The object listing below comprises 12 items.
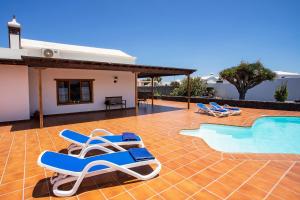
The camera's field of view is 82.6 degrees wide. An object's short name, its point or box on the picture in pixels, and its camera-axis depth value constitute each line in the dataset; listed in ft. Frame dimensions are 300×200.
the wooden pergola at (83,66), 22.94
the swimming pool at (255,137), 19.26
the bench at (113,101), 38.73
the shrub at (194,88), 67.87
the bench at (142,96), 46.00
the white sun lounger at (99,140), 14.09
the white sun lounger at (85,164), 9.21
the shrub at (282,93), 53.52
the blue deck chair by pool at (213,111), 34.68
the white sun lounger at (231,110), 36.32
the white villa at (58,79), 26.53
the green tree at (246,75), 63.57
